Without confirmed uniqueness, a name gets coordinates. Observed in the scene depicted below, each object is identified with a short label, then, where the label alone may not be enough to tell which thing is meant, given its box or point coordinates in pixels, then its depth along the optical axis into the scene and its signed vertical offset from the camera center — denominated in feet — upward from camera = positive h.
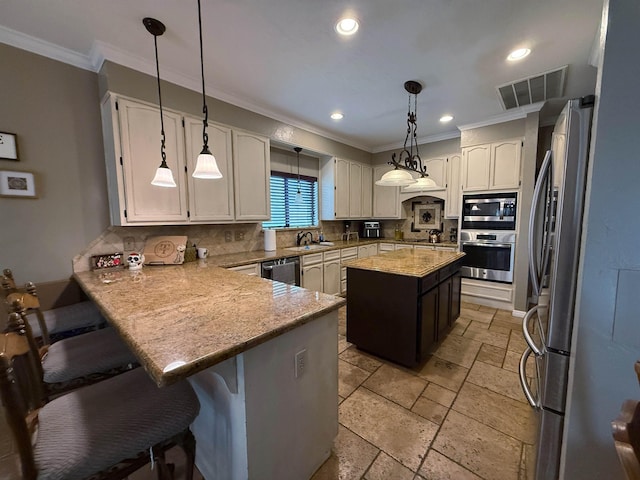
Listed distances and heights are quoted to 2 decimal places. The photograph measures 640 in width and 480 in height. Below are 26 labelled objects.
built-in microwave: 11.40 +0.46
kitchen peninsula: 3.07 -1.92
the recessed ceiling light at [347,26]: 5.90 +4.67
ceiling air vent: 8.28 +4.76
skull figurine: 7.59 -1.18
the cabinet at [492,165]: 11.31 +2.59
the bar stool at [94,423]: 2.45 -2.36
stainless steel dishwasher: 10.12 -2.01
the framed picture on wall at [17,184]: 6.37 +0.99
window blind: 13.19 +1.06
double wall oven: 11.44 -0.69
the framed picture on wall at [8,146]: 6.34 +1.93
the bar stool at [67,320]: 5.69 -2.37
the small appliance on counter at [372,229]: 16.90 -0.54
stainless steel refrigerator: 3.32 -0.63
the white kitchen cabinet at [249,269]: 9.22 -1.78
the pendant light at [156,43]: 5.91 +4.61
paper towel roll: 11.74 -0.86
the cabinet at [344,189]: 14.65 +1.97
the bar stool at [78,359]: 4.16 -2.40
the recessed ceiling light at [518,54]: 7.01 +4.73
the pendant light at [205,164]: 5.60 +1.27
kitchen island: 7.20 -2.58
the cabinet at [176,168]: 7.31 +1.80
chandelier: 8.49 +1.57
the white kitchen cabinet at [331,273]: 12.80 -2.68
